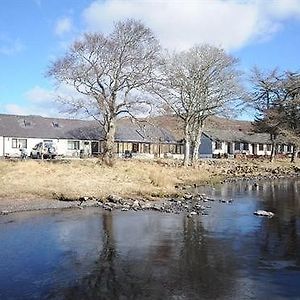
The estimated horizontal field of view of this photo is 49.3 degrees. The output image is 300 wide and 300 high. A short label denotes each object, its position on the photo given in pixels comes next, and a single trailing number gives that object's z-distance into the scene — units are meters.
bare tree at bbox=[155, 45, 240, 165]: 35.22
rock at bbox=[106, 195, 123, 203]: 18.55
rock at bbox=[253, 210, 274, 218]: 16.33
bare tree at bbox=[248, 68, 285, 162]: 42.41
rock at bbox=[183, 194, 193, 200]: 20.58
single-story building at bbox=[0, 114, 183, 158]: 42.63
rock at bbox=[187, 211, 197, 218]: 15.94
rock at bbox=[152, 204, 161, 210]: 17.39
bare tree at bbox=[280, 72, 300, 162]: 41.10
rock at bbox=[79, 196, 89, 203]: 18.40
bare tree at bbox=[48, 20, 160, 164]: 27.95
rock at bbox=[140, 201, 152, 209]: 17.60
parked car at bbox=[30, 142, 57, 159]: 37.46
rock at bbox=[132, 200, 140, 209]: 17.74
